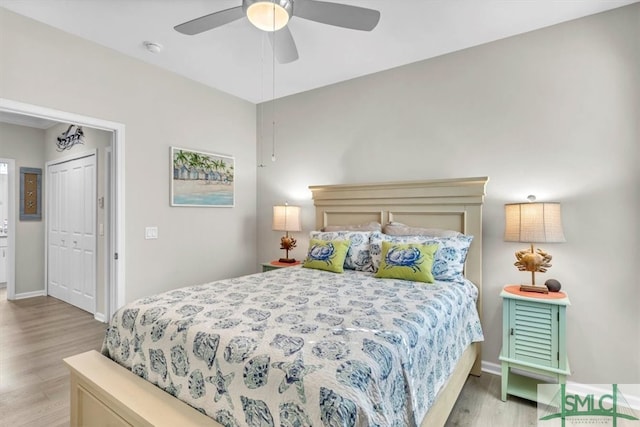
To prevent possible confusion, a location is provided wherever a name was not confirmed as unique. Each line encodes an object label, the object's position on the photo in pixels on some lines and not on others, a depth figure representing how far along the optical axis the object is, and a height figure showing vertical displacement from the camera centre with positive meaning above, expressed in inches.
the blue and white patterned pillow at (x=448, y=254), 95.7 -12.5
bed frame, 54.7 -23.1
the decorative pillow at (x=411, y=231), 108.5 -6.5
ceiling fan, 72.0 +46.3
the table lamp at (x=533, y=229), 87.1 -4.7
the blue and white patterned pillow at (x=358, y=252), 111.5 -13.8
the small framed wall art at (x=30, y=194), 194.0 +11.7
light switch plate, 126.4 -7.9
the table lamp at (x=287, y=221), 145.9 -3.8
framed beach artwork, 136.3 +15.5
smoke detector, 111.5 +58.6
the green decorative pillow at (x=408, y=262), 92.8 -14.7
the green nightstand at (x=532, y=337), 83.8 -33.8
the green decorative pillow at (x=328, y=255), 109.7 -14.9
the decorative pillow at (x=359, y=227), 124.0 -5.8
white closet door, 165.3 -10.5
